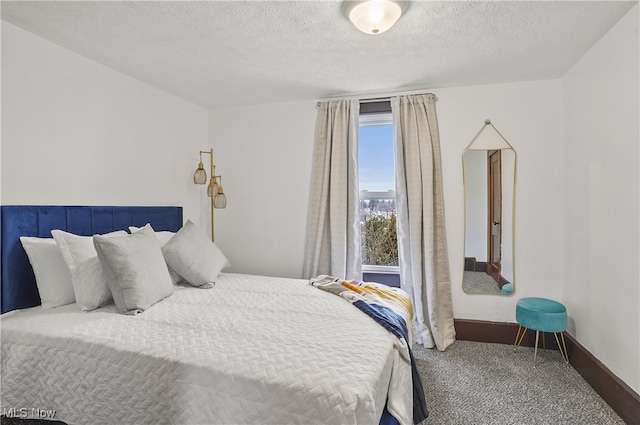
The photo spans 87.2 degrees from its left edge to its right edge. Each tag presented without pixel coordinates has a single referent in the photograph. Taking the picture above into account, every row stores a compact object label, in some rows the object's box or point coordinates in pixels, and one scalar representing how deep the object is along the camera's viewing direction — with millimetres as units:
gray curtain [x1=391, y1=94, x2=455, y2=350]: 3154
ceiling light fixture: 1818
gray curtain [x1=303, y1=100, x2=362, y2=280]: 3398
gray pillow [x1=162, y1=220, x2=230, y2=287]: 2635
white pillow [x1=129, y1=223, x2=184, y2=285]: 2730
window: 3545
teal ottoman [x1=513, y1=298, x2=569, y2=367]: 2594
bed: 1292
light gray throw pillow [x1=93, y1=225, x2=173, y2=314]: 2039
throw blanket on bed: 1626
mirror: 3133
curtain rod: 3334
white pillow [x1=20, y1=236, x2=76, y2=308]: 2090
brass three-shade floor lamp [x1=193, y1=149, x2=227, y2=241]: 3617
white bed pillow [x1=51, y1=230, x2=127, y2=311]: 2057
